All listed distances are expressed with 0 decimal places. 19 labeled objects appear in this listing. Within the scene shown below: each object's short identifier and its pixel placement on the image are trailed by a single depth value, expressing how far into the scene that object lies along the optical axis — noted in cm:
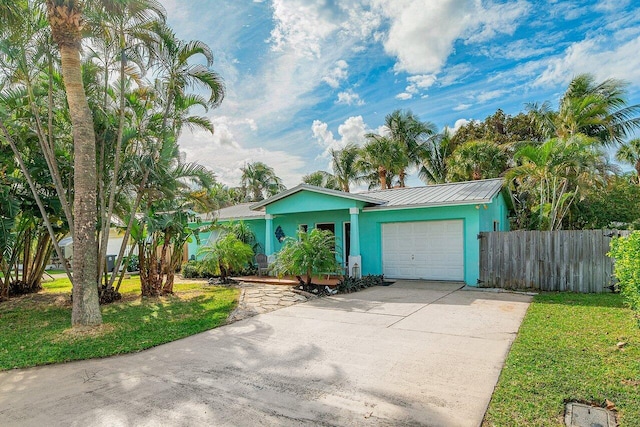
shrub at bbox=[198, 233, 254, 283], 1312
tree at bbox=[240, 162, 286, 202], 3503
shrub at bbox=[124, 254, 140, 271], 1847
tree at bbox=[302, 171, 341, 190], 3297
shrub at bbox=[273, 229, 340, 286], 1051
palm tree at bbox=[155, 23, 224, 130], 915
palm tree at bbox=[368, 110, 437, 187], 2636
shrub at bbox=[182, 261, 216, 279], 1574
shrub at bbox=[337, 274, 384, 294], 1122
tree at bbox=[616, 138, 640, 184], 2992
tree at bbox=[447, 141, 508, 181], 2112
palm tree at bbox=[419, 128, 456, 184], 2667
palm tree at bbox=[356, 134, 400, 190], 2381
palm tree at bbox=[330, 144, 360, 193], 2894
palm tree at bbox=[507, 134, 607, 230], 1124
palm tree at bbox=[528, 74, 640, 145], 1592
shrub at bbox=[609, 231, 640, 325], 516
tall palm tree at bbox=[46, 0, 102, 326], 693
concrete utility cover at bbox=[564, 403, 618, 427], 323
